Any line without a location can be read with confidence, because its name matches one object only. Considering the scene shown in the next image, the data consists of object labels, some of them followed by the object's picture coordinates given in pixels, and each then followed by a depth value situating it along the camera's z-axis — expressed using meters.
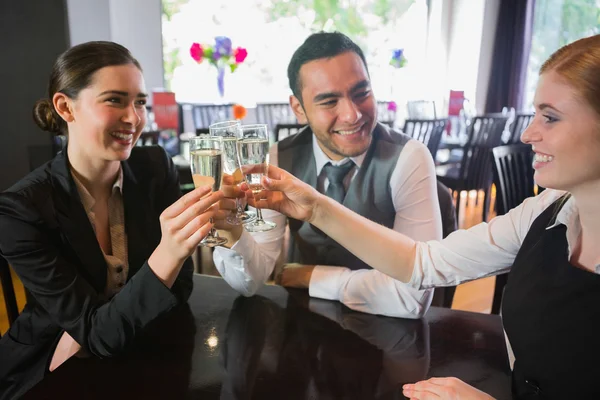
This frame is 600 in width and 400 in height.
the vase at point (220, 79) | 3.85
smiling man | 1.20
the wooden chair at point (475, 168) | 3.58
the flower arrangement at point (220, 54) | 3.75
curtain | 5.97
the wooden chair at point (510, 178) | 1.86
